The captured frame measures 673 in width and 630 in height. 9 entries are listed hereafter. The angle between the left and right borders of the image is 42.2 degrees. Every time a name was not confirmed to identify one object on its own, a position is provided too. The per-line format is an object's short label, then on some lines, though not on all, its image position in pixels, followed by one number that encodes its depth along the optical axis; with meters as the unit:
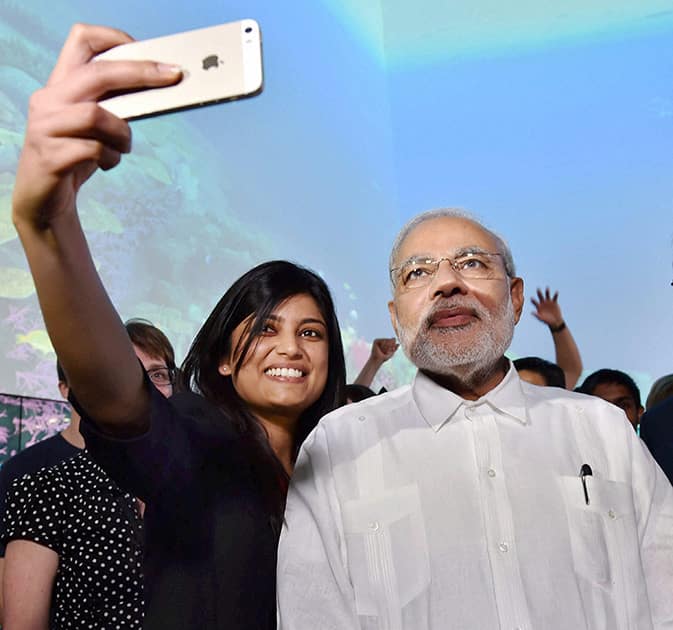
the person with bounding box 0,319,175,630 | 1.62
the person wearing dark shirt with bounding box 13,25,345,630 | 0.79
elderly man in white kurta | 1.28
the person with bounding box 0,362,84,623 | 2.04
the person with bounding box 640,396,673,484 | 1.65
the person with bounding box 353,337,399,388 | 3.44
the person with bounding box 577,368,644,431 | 3.20
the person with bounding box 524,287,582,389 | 3.31
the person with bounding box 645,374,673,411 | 2.78
